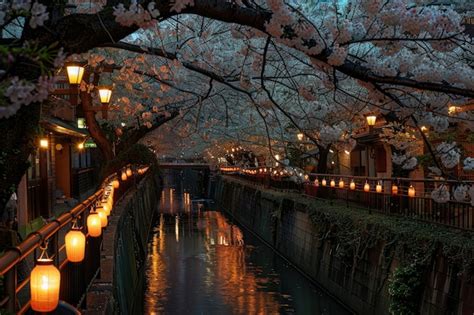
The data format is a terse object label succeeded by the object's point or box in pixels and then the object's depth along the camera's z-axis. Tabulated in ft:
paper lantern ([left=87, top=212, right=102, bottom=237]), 36.22
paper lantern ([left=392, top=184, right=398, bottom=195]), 60.77
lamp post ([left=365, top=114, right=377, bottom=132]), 66.49
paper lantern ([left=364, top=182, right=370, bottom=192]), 67.64
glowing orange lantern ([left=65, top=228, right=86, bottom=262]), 26.99
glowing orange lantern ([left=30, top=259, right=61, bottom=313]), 17.94
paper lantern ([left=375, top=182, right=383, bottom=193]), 64.36
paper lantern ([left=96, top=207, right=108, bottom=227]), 41.12
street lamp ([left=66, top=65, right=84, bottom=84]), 40.37
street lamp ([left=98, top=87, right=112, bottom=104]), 54.34
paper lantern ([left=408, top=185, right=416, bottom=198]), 55.71
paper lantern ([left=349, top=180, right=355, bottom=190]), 73.32
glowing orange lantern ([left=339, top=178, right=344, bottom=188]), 79.12
